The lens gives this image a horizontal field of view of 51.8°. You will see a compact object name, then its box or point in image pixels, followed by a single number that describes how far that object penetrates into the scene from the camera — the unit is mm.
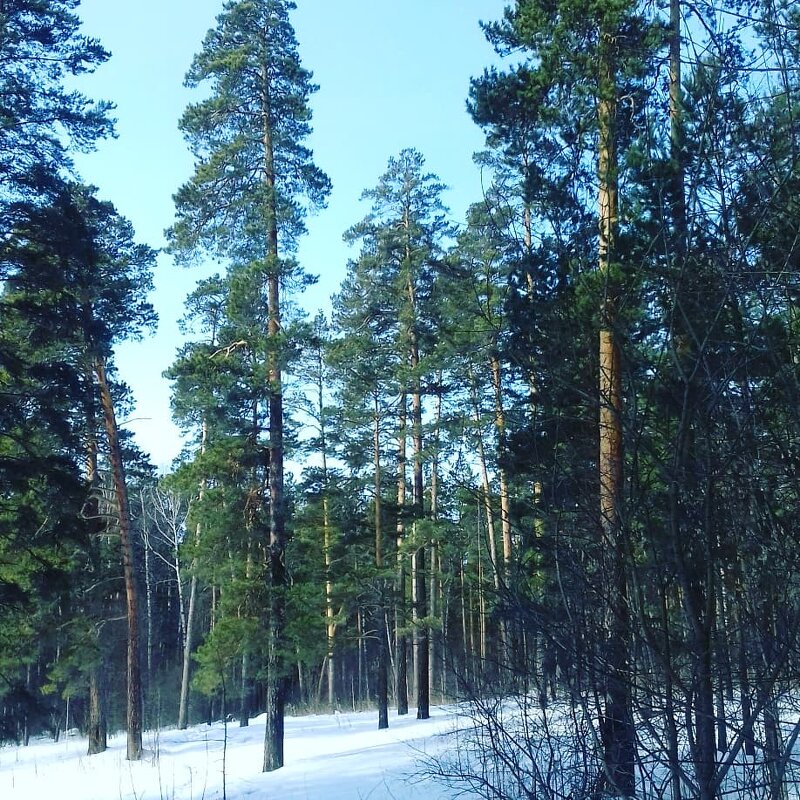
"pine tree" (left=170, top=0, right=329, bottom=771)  16328
